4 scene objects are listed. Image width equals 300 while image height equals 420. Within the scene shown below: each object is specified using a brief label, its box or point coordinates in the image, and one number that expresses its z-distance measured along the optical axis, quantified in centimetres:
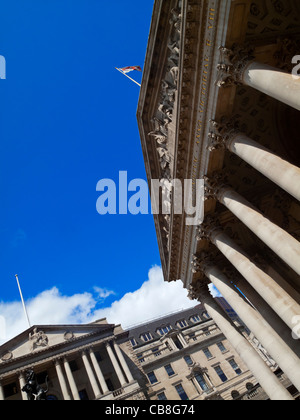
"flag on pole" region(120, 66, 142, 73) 2192
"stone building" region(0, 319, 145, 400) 3859
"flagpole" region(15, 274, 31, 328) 4253
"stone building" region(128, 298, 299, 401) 5384
